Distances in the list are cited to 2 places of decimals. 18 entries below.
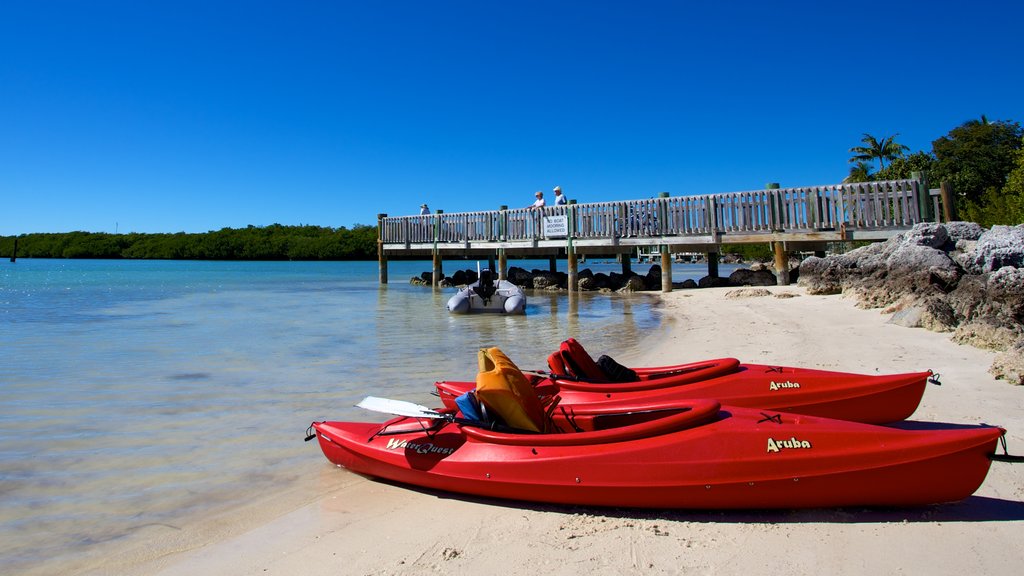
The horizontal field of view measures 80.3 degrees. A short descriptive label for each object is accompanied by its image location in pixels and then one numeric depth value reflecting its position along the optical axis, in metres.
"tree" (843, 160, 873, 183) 42.47
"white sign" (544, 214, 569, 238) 21.91
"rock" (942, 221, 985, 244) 11.78
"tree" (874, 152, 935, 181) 34.12
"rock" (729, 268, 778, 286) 20.01
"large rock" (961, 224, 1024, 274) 9.20
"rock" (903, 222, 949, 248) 11.38
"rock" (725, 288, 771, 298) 15.41
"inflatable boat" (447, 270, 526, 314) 16.53
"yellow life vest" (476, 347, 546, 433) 4.12
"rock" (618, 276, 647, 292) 22.98
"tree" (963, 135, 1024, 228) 18.97
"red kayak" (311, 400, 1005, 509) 3.23
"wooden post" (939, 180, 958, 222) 13.39
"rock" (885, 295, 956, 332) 8.25
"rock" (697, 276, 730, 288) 21.63
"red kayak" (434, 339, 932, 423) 4.51
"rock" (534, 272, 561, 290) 26.23
